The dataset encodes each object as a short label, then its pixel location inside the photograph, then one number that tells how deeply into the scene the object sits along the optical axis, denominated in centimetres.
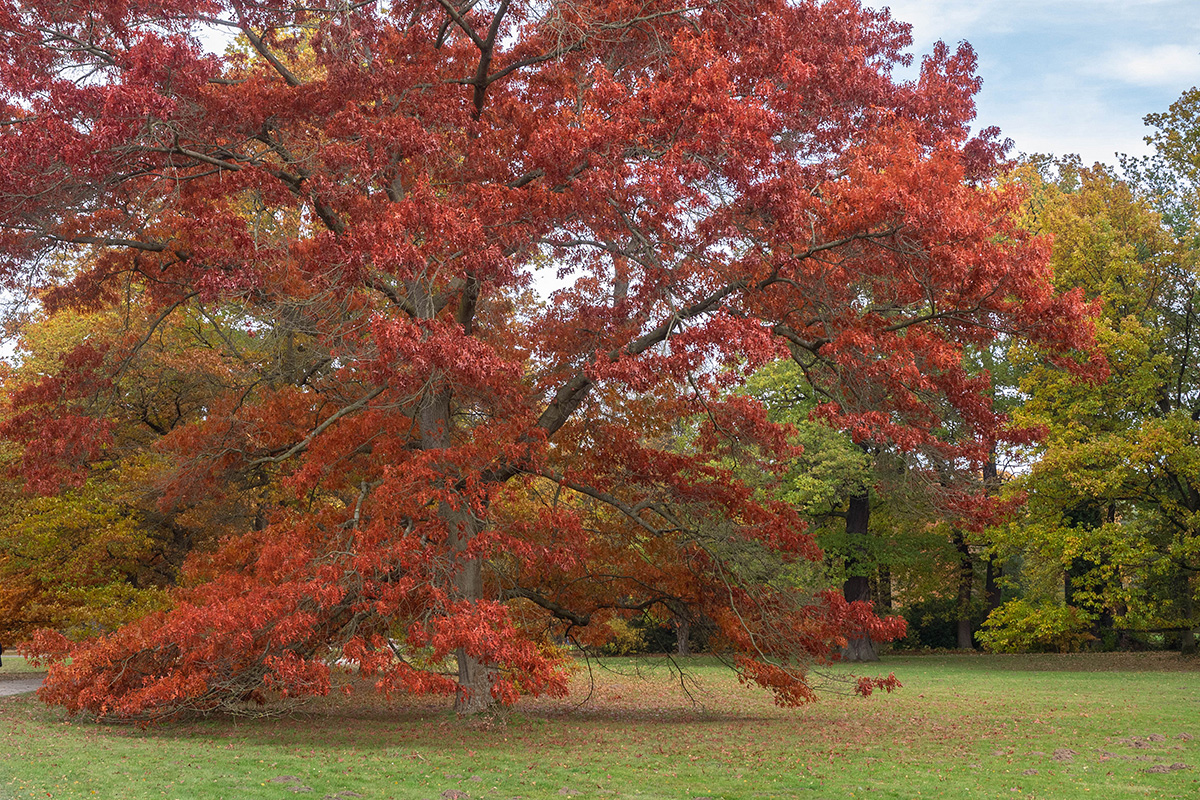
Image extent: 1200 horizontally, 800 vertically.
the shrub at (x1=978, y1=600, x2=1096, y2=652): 2606
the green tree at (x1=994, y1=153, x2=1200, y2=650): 2431
